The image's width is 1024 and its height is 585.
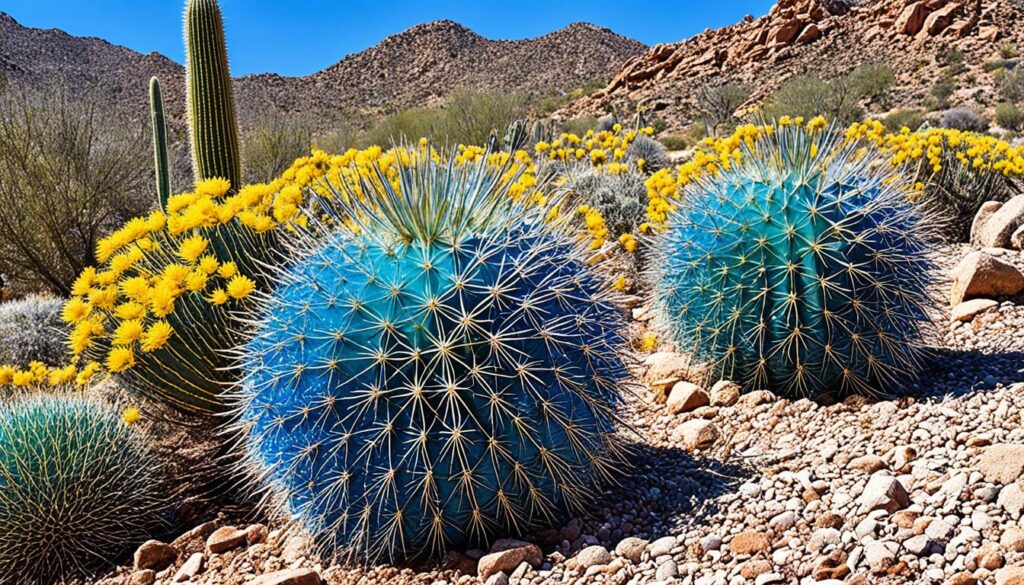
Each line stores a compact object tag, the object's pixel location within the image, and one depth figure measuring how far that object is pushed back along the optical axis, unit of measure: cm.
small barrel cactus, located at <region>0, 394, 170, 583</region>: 351
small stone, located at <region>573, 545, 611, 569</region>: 272
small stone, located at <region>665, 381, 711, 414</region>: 414
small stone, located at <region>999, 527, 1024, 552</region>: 236
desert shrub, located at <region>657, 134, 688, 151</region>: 2435
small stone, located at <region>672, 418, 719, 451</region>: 371
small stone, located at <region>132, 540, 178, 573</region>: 348
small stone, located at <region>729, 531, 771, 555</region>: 265
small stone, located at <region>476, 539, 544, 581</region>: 270
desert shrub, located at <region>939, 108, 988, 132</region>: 2055
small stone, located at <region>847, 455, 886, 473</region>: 310
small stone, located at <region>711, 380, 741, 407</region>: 408
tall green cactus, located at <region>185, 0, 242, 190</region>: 681
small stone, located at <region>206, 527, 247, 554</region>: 340
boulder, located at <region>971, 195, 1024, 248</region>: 618
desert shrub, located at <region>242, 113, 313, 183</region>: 1463
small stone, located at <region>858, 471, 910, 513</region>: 271
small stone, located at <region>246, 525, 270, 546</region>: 342
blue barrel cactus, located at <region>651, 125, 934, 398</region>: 378
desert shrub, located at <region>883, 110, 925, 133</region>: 2174
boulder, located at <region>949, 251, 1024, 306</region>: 494
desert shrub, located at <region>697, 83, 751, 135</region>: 2744
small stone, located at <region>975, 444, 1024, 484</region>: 273
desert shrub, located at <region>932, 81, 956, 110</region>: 2625
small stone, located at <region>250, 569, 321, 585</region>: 269
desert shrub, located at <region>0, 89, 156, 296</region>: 960
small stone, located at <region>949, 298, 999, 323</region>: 487
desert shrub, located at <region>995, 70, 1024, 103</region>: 2470
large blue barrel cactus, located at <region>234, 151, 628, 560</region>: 266
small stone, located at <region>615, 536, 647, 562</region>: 276
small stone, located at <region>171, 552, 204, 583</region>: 327
